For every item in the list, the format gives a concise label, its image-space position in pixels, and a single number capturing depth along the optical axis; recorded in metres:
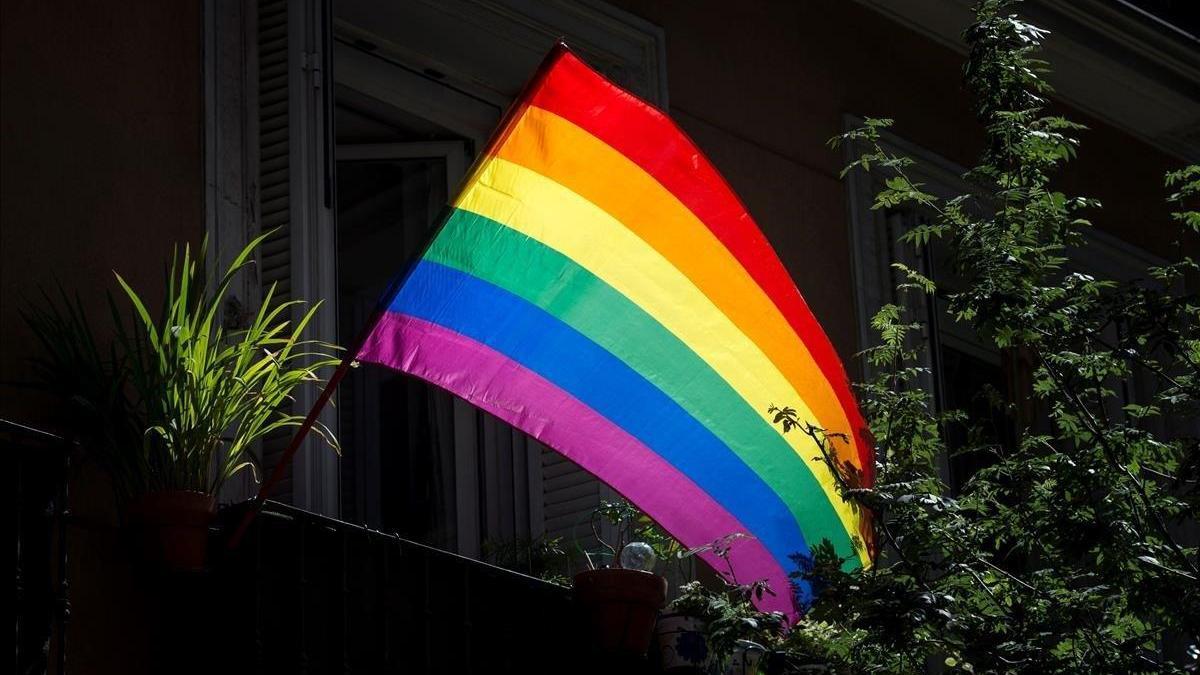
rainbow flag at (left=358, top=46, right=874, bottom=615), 6.33
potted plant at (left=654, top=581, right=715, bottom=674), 7.13
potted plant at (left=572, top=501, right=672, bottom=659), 6.92
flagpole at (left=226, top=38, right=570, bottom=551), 5.79
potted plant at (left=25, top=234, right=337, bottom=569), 5.91
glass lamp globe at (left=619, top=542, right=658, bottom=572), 7.04
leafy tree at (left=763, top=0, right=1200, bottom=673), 6.23
